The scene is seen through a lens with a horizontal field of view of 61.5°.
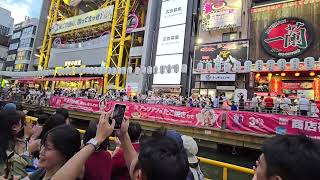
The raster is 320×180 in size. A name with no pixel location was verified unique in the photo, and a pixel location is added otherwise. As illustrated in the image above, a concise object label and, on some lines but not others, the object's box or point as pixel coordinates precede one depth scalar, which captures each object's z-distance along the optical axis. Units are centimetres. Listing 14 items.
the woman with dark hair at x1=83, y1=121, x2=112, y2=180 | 254
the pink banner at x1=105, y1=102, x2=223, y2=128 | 1337
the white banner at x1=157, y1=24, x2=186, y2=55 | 2675
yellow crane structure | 3155
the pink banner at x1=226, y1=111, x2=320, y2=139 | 1051
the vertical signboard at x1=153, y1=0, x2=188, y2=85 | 2642
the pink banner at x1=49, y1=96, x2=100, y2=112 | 1959
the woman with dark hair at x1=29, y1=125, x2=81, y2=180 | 234
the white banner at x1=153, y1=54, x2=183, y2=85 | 2599
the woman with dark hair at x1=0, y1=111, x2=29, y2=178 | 267
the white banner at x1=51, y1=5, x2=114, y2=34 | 3444
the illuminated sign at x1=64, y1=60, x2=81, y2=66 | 3670
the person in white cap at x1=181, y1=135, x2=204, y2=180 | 243
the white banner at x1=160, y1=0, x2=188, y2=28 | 2738
